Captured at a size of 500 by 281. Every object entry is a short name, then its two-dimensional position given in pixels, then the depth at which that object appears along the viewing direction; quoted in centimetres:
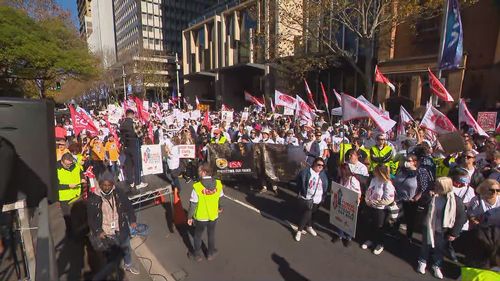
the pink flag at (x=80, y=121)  977
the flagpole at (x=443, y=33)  937
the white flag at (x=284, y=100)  1216
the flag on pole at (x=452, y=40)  903
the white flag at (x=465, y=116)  747
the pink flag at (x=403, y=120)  965
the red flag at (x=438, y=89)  854
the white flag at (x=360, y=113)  732
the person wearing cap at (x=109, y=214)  430
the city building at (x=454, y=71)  1488
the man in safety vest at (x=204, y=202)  490
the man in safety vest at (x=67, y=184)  566
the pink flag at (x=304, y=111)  1147
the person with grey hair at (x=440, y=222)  445
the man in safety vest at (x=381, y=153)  671
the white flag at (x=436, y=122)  761
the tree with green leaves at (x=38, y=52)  2484
